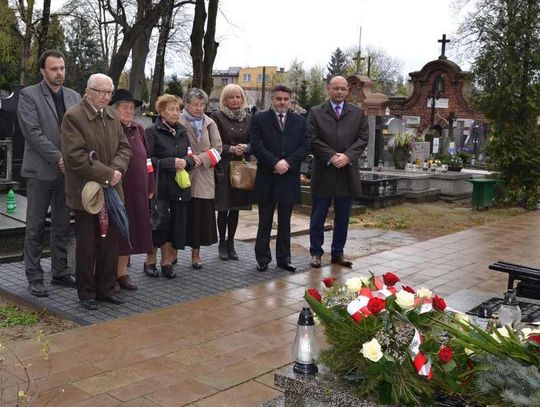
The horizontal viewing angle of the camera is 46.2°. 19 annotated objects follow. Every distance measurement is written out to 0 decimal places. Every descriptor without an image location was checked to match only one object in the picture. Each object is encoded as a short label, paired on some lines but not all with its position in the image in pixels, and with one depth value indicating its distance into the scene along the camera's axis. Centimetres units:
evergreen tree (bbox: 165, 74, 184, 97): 3108
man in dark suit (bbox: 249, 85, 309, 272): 650
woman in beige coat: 625
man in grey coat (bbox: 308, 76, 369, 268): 676
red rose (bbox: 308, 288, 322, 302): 265
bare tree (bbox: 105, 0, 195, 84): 1991
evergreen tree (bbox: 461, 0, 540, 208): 1342
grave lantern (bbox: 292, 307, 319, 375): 258
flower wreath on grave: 229
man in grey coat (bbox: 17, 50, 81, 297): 513
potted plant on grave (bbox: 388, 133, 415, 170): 1588
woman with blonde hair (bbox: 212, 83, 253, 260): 664
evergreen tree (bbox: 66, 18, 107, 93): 4112
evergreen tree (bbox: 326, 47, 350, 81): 7231
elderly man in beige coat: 480
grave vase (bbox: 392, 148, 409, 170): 1587
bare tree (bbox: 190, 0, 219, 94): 1794
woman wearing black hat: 544
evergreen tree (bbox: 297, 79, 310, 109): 4729
